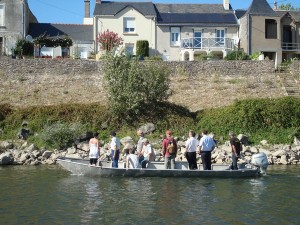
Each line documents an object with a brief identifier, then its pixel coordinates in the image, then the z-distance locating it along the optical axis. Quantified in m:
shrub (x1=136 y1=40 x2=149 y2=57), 46.81
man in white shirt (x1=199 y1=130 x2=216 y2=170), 21.42
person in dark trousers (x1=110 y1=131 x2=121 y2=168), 21.69
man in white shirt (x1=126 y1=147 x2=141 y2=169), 21.61
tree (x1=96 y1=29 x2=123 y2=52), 45.34
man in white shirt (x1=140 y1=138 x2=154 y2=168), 22.03
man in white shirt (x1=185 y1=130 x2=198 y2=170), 21.55
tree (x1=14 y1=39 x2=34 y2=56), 43.62
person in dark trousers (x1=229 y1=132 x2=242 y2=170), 21.81
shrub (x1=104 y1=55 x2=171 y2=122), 33.16
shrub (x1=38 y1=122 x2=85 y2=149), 30.11
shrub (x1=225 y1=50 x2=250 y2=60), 42.44
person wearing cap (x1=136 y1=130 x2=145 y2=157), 22.16
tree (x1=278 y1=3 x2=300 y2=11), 74.82
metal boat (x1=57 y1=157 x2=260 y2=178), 21.08
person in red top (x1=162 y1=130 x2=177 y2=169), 21.44
